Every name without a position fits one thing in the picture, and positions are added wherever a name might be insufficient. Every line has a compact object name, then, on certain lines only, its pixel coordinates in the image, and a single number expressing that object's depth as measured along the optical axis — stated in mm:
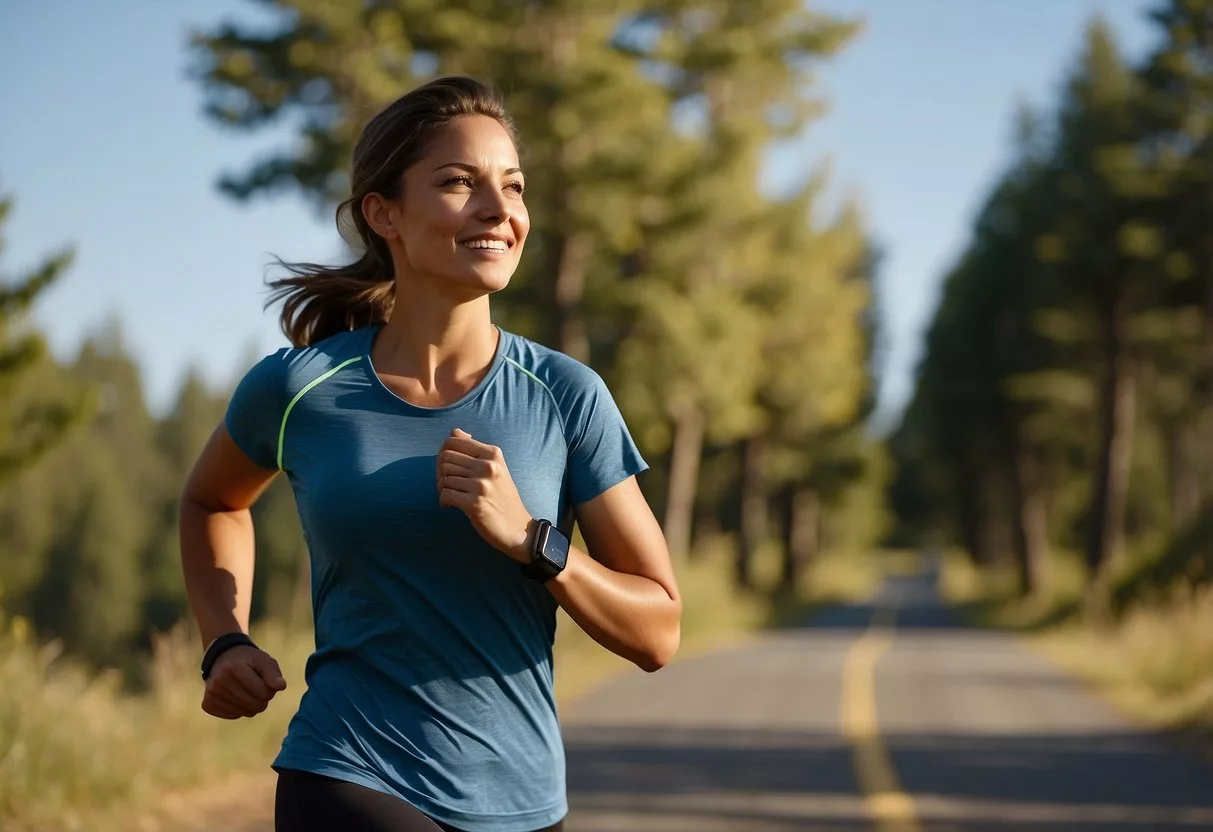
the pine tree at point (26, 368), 18031
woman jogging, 2871
